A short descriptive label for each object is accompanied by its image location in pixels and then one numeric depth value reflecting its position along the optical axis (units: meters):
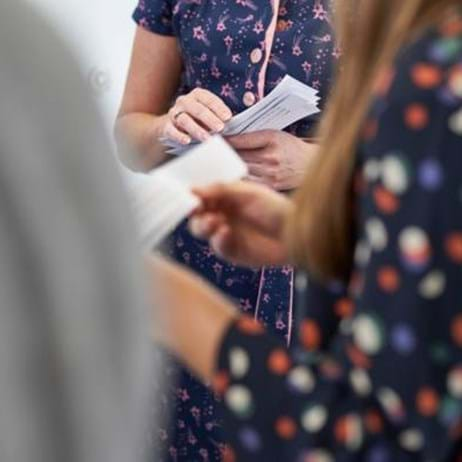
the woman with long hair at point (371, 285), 1.57
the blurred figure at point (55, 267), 0.64
